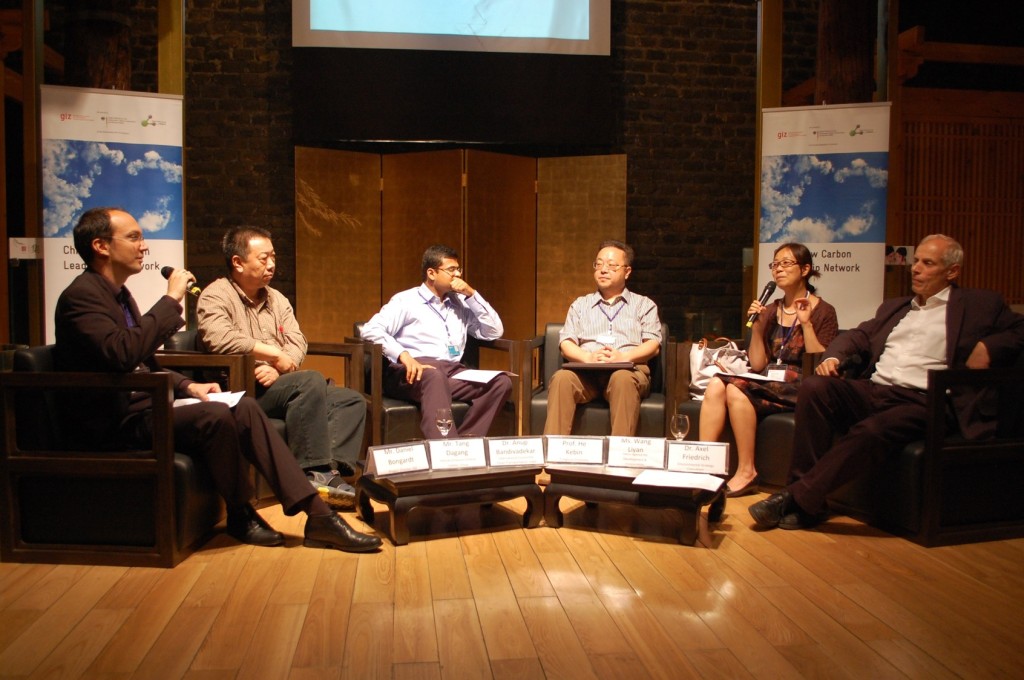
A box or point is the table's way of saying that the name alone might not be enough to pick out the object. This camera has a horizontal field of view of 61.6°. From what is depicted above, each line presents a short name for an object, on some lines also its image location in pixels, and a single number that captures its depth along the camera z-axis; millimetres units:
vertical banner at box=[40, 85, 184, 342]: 4715
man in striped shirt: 4133
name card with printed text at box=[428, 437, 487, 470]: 3322
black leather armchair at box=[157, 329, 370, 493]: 3549
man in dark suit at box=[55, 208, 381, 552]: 2846
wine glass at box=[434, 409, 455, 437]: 3344
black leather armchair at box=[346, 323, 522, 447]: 4152
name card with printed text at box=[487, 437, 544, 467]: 3383
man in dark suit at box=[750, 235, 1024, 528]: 3268
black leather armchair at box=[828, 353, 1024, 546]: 3139
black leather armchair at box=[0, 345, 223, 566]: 2846
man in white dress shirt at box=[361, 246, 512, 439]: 4160
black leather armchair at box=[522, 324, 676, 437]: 4176
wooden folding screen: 6746
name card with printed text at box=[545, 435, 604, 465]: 3381
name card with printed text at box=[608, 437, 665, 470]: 3340
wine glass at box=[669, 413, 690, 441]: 3238
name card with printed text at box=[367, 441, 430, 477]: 3213
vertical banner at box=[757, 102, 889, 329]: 5031
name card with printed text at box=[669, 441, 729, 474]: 3246
